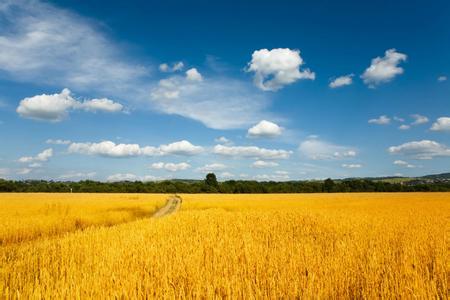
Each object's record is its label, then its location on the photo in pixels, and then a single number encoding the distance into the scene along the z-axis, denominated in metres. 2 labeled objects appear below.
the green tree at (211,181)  105.62
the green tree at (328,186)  100.62
